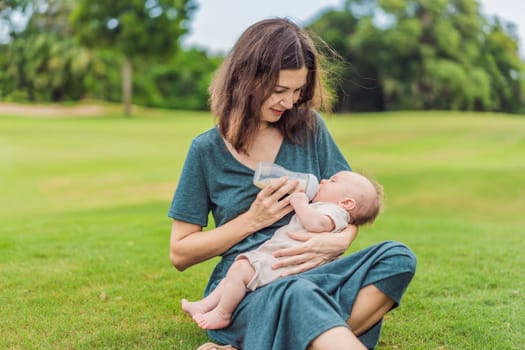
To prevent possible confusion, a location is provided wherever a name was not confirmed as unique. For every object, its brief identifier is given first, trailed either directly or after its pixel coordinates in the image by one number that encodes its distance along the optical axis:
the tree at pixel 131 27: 29.11
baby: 2.53
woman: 2.36
